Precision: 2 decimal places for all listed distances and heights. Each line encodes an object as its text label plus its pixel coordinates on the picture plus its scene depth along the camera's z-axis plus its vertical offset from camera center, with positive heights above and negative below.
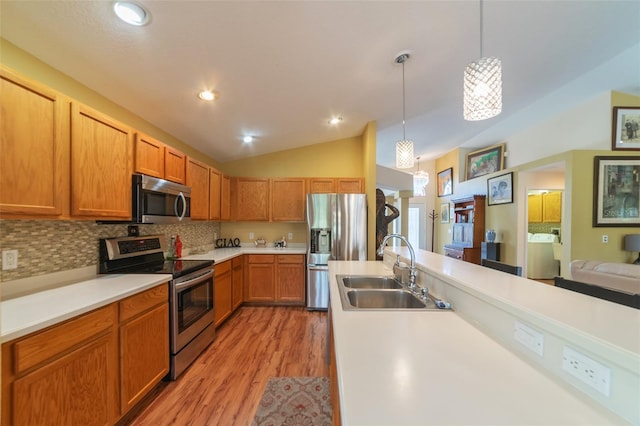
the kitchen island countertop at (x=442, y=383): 0.60 -0.50
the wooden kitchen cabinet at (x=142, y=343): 1.58 -0.94
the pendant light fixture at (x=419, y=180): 6.19 +0.83
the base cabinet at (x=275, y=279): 3.79 -1.03
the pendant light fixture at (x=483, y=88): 1.61 +0.84
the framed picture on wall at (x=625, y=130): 3.85 +1.32
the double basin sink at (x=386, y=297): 1.50 -0.56
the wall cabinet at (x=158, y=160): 2.05 +0.48
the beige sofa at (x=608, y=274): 2.38 -0.63
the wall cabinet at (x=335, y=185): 4.12 +0.45
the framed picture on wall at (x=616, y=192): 3.88 +0.36
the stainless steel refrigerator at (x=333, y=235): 3.67 -0.33
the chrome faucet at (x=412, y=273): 1.67 -0.41
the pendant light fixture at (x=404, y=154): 2.88 +0.70
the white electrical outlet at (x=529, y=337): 0.82 -0.43
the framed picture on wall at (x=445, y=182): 7.55 +0.98
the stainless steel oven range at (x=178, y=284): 2.05 -0.67
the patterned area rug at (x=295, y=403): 1.70 -1.42
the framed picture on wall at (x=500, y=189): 5.34 +0.55
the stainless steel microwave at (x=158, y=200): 1.99 +0.10
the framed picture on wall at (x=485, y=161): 6.07 +1.36
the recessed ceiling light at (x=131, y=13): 1.31 +1.09
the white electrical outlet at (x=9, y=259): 1.43 -0.29
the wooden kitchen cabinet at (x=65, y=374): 1.04 -0.80
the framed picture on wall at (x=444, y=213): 7.74 +0.01
